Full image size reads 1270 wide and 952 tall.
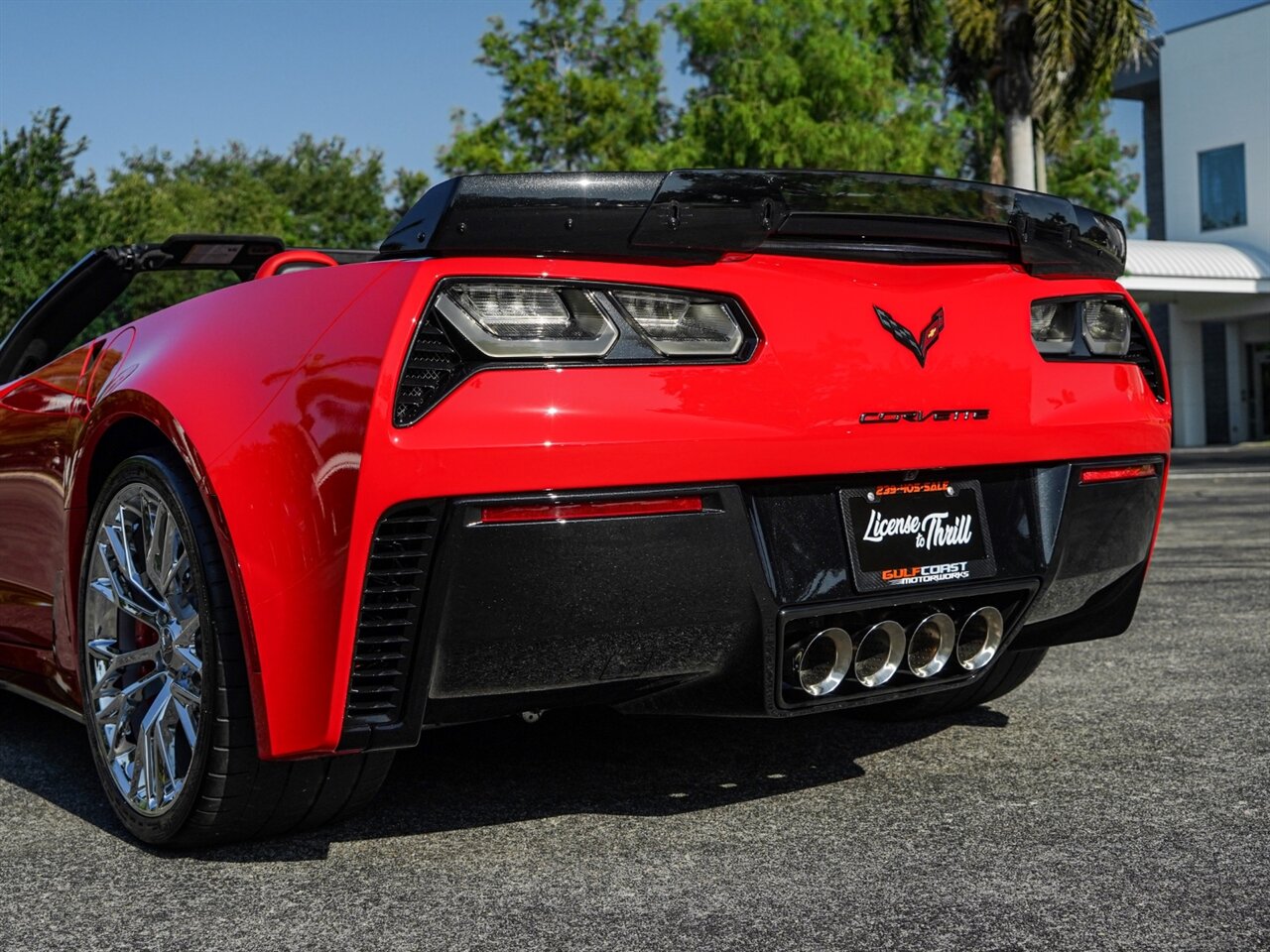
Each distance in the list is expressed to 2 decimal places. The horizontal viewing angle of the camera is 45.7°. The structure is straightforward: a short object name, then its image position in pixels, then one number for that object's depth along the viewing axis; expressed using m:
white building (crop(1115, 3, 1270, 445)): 30.95
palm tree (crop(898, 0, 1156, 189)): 19.20
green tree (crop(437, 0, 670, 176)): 30.16
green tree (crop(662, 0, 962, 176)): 25.09
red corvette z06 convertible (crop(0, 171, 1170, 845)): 2.46
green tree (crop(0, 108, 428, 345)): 23.30
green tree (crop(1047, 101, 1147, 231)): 38.81
